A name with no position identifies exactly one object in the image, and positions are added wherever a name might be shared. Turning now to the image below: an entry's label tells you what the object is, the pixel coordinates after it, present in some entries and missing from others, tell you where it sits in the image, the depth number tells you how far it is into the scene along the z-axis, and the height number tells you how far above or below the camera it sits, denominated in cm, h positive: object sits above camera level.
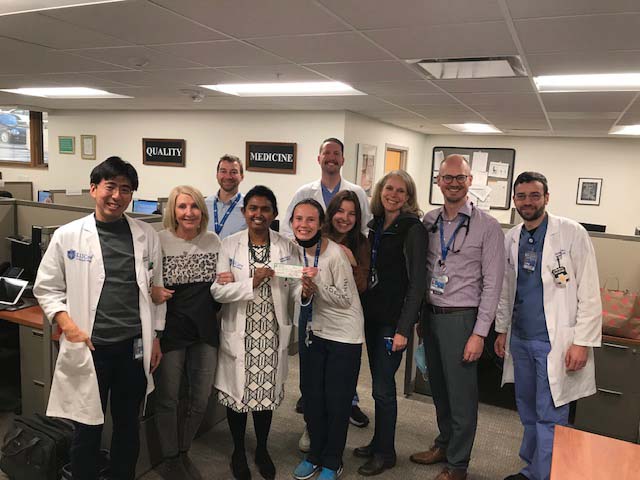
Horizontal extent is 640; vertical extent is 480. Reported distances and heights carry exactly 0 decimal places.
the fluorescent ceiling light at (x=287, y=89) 426 +86
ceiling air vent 302 +81
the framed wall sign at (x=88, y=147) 725 +40
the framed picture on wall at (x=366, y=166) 605 +27
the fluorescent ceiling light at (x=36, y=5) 233 +82
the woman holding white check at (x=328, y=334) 226 -70
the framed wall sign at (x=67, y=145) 743 +42
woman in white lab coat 229 -63
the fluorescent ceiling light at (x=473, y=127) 663 +93
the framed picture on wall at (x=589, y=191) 739 +10
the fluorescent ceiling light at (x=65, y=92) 534 +91
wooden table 145 -80
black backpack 226 -129
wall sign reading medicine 595 +32
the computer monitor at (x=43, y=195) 646 -31
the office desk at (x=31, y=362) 262 -102
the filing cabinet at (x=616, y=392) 293 -116
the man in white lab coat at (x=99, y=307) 196 -53
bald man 228 -46
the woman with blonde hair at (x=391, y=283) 231 -45
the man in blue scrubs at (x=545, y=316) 230 -57
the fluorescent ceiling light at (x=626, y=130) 588 +88
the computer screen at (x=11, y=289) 297 -73
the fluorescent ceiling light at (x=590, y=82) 340 +84
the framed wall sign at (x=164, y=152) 666 +35
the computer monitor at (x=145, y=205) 654 -38
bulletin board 791 +29
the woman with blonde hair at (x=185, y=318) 226 -64
